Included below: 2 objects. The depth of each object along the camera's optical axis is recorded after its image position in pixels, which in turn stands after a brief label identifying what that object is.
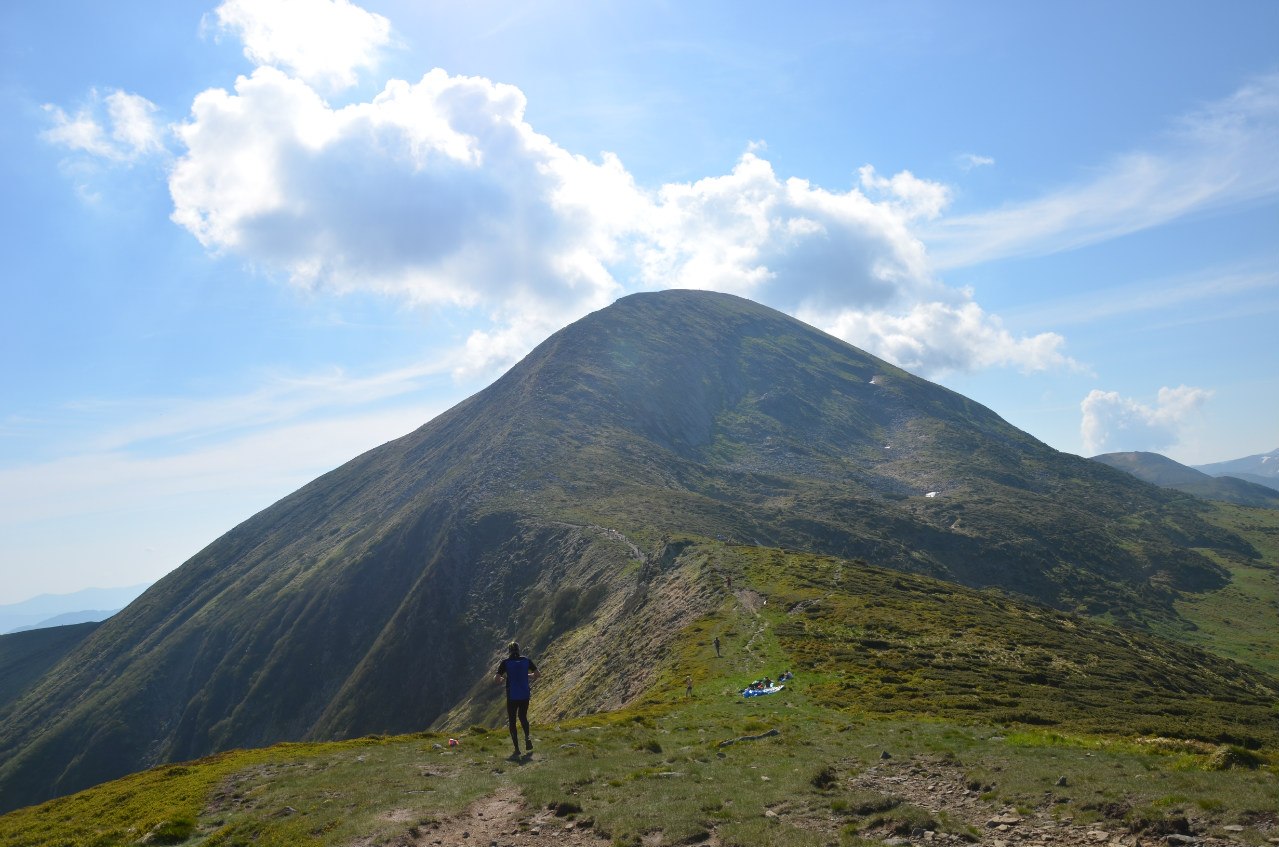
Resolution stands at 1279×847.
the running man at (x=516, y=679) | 27.52
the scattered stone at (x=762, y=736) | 29.16
